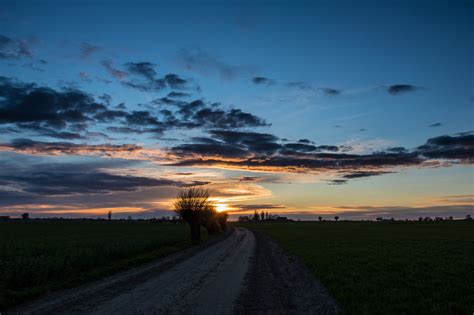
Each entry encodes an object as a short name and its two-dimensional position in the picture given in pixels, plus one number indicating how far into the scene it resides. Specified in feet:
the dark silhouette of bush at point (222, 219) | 295.81
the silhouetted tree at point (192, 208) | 171.80
